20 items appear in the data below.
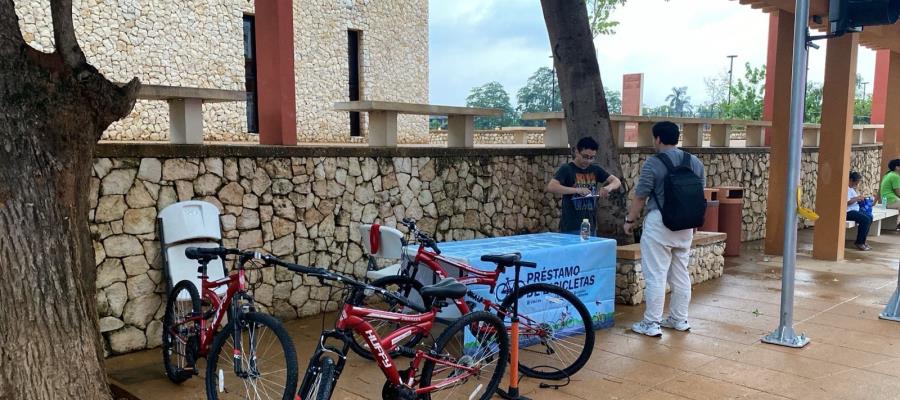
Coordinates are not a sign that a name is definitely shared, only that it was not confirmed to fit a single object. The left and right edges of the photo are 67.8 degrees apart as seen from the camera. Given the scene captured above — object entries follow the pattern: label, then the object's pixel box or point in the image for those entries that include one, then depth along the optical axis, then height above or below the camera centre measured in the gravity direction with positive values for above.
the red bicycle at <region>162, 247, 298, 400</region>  3.46 -1.12
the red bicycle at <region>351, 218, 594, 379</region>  4.38 -1.17
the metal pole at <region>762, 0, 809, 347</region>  5.01 -0.32
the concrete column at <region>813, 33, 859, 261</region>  8.83 -0.05
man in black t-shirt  6.30 -0.41
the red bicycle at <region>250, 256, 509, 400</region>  3.08 -1.08
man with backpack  5.09 -0.57
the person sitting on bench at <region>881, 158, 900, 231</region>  11.02 -0.72
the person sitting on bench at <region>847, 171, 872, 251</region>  10.19 -1.17
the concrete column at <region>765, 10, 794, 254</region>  9.39 +0.11
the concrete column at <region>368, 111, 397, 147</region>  6.67 +0.13
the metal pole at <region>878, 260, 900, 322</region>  6.00 -1.50
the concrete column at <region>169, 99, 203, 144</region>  5.27 +0.15
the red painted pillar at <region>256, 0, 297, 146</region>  6.14 +0.64
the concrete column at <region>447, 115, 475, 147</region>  7.51 +0.12
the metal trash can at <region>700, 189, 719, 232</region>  8.91 -0.96
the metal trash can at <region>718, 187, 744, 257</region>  9.31 -1.02
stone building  12.17 +1.85
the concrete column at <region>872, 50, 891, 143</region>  15.92 +1.35
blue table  4.91 -0.93
